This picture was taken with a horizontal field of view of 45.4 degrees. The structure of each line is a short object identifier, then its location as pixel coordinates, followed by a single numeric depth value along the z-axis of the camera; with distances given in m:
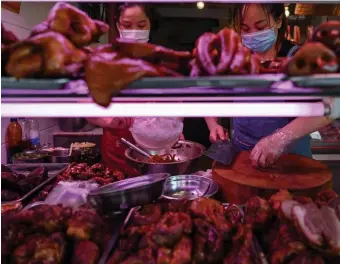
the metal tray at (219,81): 1.09
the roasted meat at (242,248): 1.33
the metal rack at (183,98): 1.10
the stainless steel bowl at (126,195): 1.61
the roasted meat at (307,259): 1.29
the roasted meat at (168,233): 1.38
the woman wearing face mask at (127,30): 3.33
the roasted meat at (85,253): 1.35
